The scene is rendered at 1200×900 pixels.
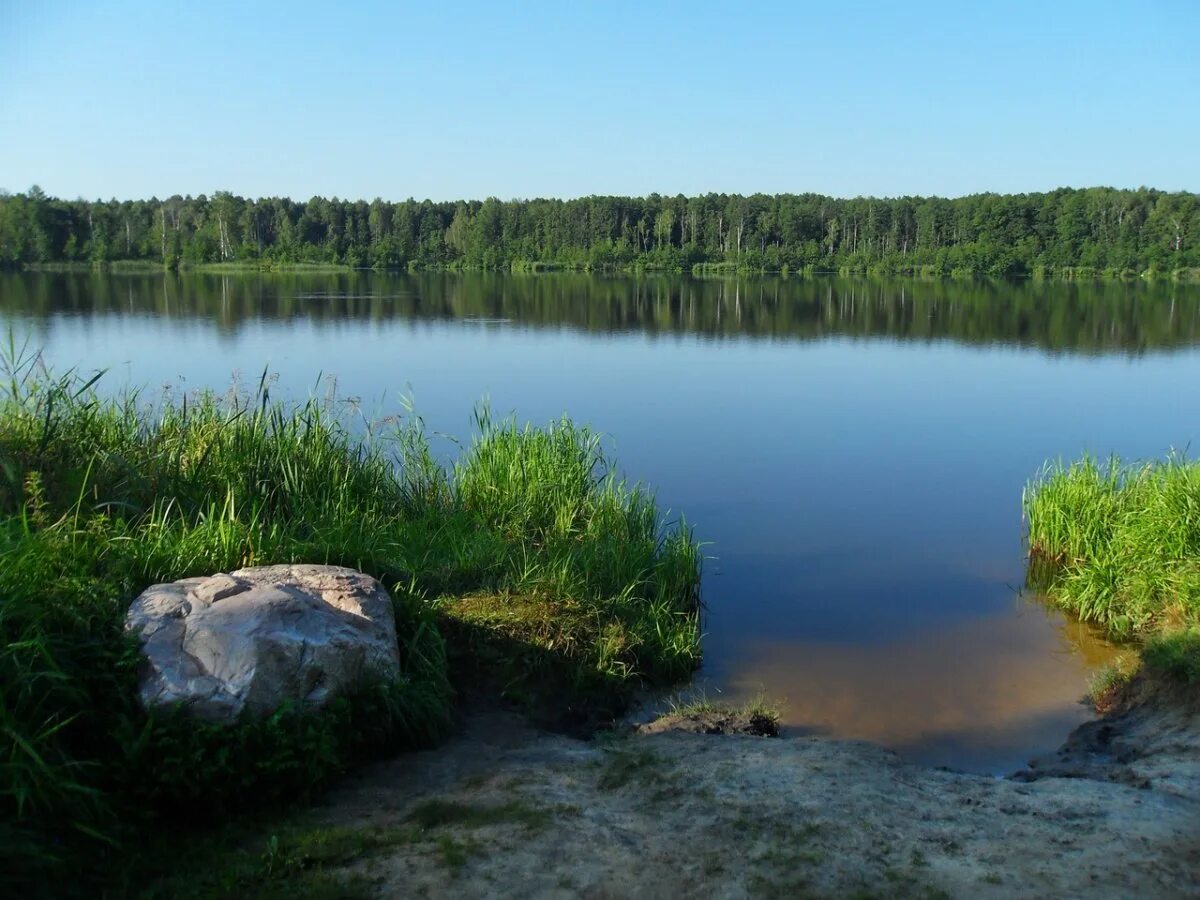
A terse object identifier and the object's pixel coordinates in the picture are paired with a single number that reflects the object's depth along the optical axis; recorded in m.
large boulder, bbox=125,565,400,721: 4.50
